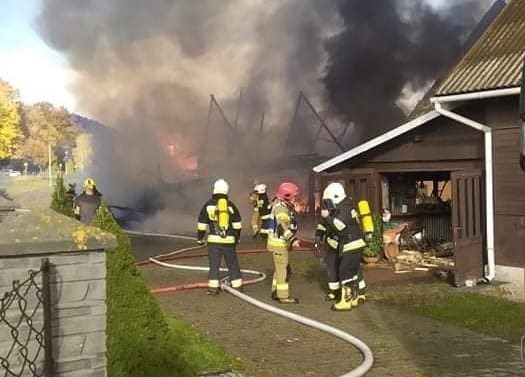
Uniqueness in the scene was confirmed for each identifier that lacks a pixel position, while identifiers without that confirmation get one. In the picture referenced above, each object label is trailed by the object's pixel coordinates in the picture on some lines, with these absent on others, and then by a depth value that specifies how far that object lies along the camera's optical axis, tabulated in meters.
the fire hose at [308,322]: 6.37
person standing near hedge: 12.80
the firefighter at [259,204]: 15.52
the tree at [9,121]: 46.48
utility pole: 57.78
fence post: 3.42
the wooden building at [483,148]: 11.11
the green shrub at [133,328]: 4.35
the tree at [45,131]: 61.50
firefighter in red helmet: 9.91
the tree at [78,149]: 57.88
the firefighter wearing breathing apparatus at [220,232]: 10.49
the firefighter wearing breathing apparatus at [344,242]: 9.33
